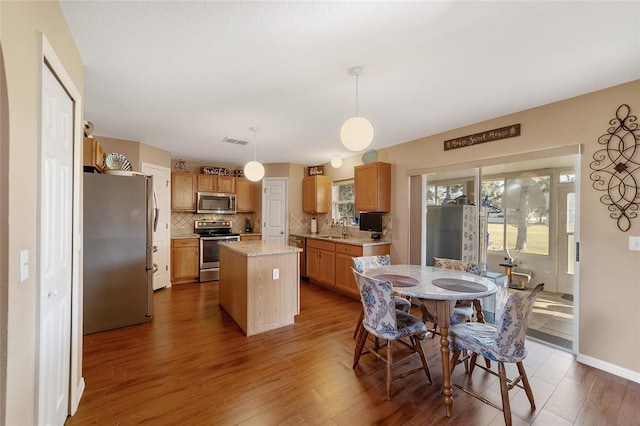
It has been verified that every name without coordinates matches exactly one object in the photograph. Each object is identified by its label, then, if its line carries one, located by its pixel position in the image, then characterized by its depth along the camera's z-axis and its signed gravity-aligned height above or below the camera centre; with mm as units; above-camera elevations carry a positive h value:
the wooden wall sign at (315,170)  5887 +954
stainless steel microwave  5543 +193
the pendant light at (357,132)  2029 +624
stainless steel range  5203 -818
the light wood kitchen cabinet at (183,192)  5266 +410
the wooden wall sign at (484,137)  2978 +944
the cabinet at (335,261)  4207 -875
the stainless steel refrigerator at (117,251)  2820 -451
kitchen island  2939 -875
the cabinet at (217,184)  5578 +612
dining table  1872 -589
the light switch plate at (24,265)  1044 -222
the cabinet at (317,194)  5621 +405
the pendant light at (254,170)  3549 +567
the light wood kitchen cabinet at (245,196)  6051 +380
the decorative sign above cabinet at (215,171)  5754 +914
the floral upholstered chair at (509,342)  1662 -864
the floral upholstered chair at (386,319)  1925 -838
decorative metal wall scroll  2236 +415
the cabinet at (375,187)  4320 +434
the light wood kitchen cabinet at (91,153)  2645 +590
